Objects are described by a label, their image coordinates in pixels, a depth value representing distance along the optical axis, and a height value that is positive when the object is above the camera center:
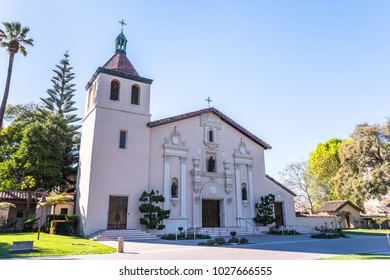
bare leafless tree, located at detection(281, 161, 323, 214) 45.53 +4.42
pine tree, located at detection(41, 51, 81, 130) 39.81 +16.43
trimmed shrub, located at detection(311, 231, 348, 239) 19.25 -1.49
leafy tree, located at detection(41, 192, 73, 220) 19.06 +0.91
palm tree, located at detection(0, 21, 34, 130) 23.06 +13.84
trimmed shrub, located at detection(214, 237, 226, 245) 14.72 -1.41
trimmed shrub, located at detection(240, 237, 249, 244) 15.42 -1.47
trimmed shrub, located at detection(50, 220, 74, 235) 18.59 -0.89
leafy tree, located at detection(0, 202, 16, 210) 18.88 +0.52
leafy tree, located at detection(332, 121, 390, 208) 32.09 +5.65
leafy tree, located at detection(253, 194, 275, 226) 24.00 +0.19
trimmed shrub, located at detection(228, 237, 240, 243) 15.60 -1.44
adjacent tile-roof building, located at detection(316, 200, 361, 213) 35.47 +0.92
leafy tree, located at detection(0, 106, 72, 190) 25.36 +4.82
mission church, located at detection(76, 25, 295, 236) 19.69 +3.83
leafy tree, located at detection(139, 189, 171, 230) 19.42 +0.14
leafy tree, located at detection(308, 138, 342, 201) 43.66 +7.38
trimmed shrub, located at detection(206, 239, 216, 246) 14.41 -1.47
